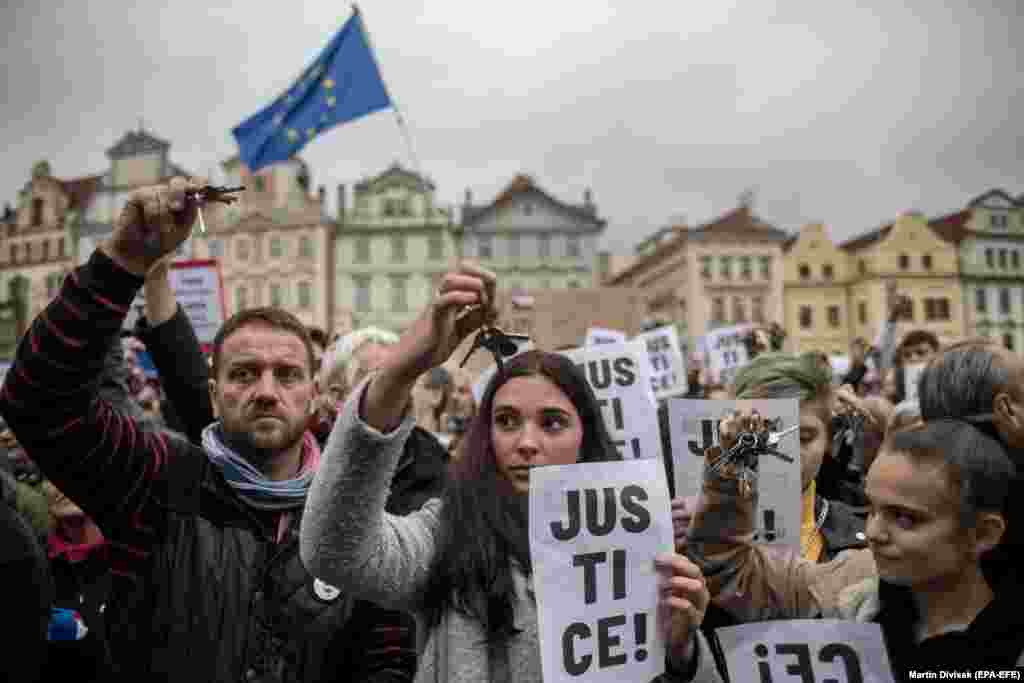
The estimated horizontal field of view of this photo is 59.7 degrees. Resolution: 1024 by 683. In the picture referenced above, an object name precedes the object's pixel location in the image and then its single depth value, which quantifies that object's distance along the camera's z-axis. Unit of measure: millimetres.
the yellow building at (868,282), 60156
